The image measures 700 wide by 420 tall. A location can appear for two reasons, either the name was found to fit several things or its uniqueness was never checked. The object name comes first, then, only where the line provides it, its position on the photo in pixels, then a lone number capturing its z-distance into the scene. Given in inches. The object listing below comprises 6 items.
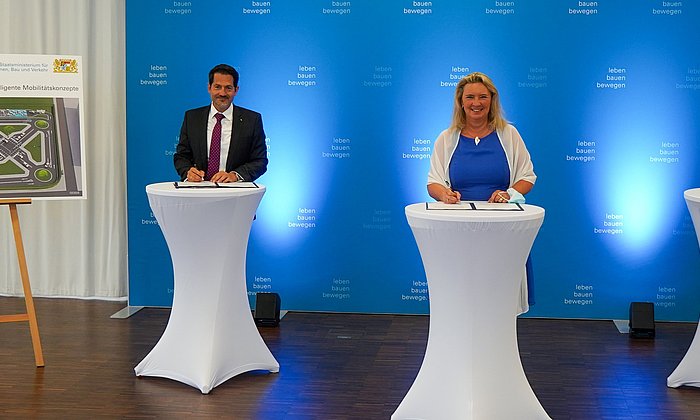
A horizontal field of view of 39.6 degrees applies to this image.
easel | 203.5
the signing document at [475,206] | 163.2
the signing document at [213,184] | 190.9
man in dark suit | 210.7
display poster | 210.7
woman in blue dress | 190.9
